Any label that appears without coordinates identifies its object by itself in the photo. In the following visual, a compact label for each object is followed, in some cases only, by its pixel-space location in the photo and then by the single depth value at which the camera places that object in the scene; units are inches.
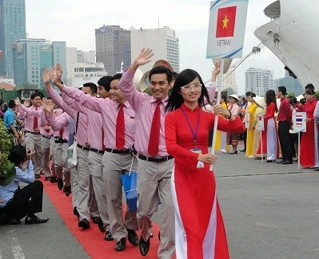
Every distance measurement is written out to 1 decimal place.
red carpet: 239.9
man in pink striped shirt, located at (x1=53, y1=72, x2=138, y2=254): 254.4
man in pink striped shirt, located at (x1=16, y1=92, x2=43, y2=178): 513.6
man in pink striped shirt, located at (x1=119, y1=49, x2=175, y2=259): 214.8
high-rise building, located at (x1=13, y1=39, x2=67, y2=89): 4352.4
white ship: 1064.6
